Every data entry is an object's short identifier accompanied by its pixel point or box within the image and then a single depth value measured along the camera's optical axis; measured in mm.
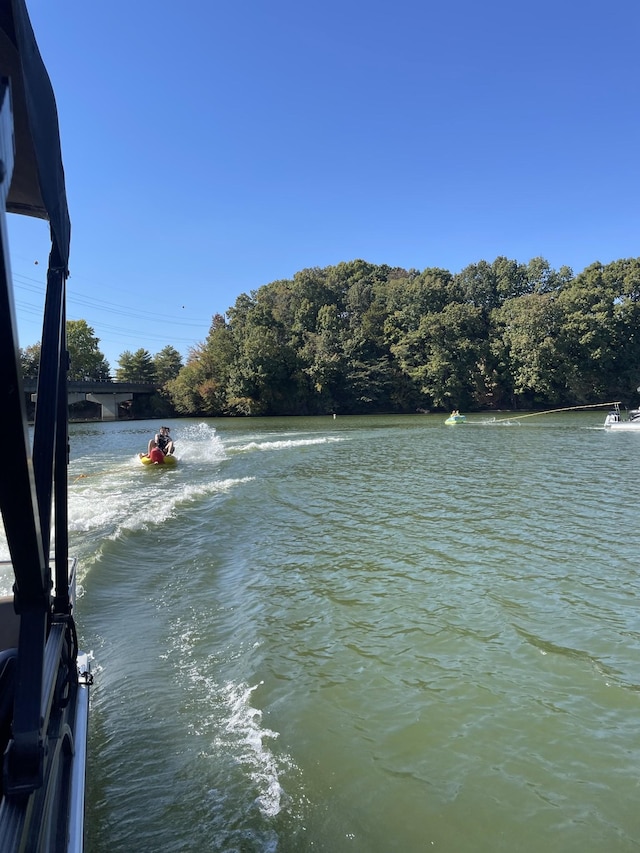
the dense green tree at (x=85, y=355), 84062
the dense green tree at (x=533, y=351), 64312
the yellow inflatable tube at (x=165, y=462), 22797
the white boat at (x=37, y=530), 2117
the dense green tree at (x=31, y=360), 61906
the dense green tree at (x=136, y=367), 84938
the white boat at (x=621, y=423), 33312
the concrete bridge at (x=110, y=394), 72562
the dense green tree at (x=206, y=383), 73750
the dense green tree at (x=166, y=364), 85562
